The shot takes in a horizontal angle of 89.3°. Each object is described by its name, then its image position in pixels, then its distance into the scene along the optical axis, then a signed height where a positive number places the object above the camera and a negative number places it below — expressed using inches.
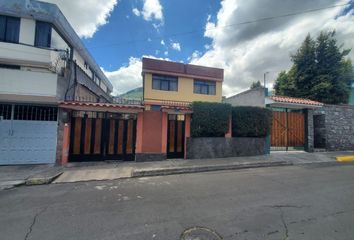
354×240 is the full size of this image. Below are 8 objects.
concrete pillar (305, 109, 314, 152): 473.7 +6.1
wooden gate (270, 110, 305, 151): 470.7 +5.7
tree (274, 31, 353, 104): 684.7 +246.5
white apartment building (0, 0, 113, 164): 324.2 +82.4
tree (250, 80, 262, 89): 1365.7 +368.3
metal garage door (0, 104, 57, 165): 326.6 -17.2
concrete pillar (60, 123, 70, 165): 335.9 -36.4
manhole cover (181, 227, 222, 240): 118.0 -70.8
